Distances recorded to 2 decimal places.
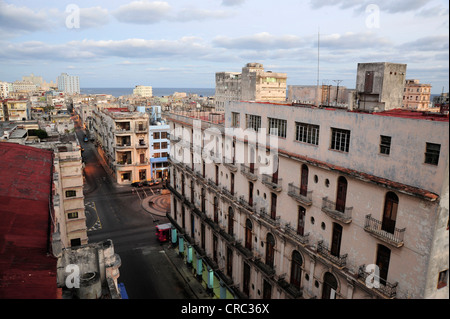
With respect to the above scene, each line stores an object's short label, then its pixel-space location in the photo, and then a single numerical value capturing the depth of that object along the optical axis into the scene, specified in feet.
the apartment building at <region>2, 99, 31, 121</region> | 408.67
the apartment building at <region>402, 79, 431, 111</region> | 425.36
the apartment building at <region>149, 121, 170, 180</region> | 274.16
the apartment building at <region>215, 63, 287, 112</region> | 338.95
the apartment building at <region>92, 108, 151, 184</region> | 265.54
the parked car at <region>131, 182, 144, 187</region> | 267.59
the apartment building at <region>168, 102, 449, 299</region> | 57.11
